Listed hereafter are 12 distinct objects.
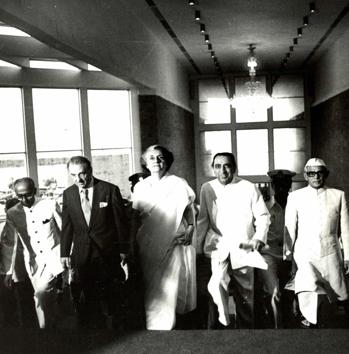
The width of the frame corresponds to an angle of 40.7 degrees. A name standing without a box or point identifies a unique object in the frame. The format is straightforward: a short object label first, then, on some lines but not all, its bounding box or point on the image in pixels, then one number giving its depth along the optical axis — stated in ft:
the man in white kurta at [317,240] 12.41
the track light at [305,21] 24.76
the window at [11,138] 23.98
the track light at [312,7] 22.66
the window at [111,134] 29.68
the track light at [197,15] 23.31
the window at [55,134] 26.09
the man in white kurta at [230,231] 12.41
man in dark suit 11.64
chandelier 44.25
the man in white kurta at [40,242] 12.85
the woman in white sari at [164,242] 12.73
